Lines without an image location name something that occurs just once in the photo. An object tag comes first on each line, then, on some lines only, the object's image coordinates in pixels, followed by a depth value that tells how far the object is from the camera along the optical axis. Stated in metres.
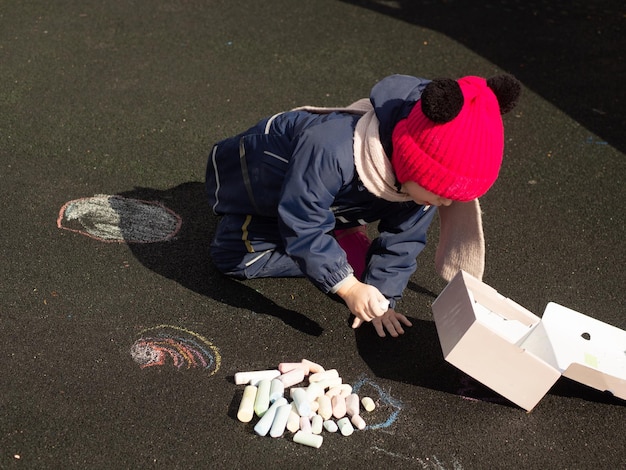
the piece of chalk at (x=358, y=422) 2.34
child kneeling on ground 2.15
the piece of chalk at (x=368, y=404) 2.41
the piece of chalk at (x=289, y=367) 2.49
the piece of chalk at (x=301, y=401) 2.32
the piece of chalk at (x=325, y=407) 2.35
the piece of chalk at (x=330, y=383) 2.45
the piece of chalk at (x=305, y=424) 2.29
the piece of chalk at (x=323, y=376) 2.47
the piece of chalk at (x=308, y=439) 2.26
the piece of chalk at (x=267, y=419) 2.26
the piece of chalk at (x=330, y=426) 2.32
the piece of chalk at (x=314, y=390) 2.38
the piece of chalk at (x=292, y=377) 2.44
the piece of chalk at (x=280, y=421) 2.26
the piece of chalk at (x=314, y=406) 2.36
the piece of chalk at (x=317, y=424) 2.31
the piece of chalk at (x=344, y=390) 2.43
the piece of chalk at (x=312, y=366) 2.51
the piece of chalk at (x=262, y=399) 2.32
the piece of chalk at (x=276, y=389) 2.36
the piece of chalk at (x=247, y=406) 2.30
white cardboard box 2.30
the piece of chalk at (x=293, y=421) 2.29
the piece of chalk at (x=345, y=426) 2.31
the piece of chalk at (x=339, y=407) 2.36
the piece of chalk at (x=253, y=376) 2.43
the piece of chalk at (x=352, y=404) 2.37
